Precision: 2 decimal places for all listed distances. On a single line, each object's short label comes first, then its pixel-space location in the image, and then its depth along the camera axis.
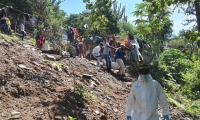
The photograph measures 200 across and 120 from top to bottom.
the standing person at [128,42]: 12.91
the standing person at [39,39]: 13.37
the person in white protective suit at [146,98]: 4.25
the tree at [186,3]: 3.86
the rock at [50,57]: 9.18
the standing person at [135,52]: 12.59
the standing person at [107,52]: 10.56
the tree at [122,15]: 66.45
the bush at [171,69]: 12.16
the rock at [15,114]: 5.05
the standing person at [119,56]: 10.23
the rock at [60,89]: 6.62
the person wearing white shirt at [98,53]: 11.21
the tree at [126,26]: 57.38
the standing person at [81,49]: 13.73
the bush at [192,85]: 12.20
